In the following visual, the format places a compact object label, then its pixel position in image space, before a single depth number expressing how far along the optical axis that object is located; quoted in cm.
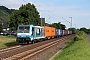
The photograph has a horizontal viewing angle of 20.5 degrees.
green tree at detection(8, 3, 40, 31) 6719
